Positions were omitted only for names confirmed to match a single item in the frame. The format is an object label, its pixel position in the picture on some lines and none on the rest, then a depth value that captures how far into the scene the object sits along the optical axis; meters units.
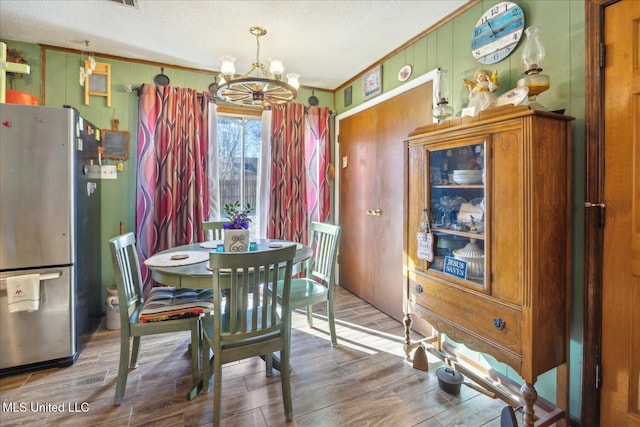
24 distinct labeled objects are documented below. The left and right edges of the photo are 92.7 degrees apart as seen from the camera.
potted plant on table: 1.96
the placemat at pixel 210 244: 2.37
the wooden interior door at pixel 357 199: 3.26
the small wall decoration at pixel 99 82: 2.87
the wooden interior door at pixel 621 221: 1.34
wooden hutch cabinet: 1.35
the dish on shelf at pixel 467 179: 1.63
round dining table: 1.69
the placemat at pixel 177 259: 1.87
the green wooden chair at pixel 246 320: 1.48
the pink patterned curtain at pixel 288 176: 3.48
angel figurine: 1.81
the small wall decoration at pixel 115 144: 2.93
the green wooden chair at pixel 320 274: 2.21
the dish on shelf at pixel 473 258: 1.62
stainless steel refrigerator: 1.95
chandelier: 2.04
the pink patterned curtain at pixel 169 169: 2.96
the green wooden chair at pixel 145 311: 1.73
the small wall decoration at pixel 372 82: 3.06
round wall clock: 1.80
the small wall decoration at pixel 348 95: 3.60
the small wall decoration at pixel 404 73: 2.68
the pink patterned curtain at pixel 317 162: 3.67
